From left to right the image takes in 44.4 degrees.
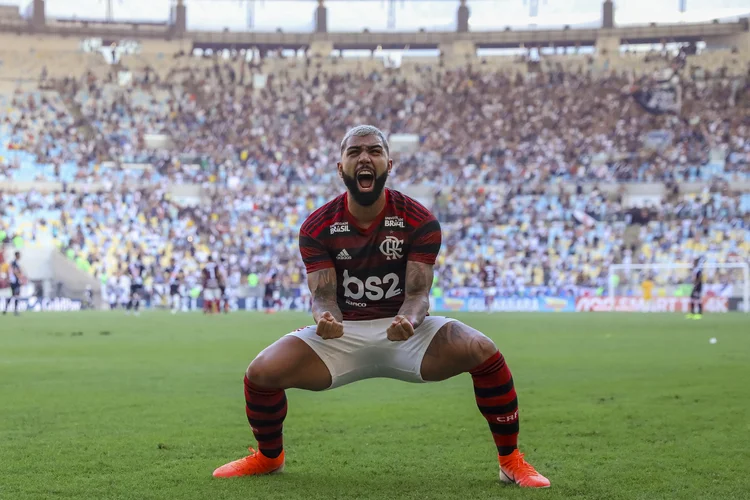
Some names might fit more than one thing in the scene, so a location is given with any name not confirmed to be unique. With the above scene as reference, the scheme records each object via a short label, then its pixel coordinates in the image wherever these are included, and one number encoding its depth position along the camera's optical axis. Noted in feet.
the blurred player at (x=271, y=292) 122.93
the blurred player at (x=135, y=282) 111.04
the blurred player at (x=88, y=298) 134.10
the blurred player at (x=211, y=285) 111.14
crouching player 18.33
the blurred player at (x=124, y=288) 134.48
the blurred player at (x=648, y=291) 126.52
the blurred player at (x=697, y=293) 105.91
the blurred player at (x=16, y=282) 102.89
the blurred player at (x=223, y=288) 114.11
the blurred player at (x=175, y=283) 125.49
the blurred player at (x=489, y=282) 122.67
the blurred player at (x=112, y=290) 137.28
